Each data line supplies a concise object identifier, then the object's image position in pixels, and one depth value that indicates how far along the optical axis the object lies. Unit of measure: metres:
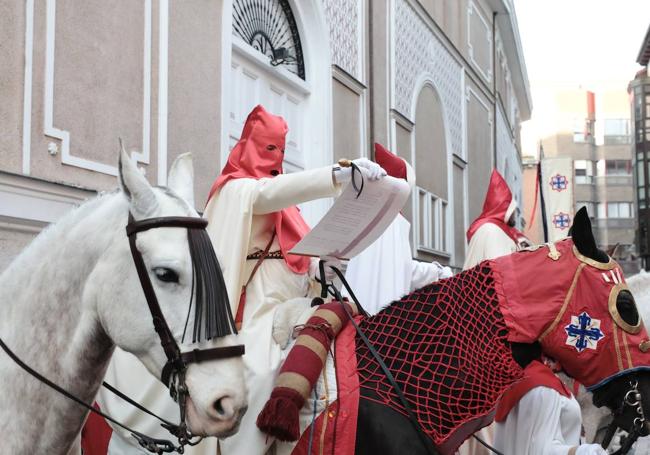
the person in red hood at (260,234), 3.04
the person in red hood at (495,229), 6.25
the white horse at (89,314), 2.28
